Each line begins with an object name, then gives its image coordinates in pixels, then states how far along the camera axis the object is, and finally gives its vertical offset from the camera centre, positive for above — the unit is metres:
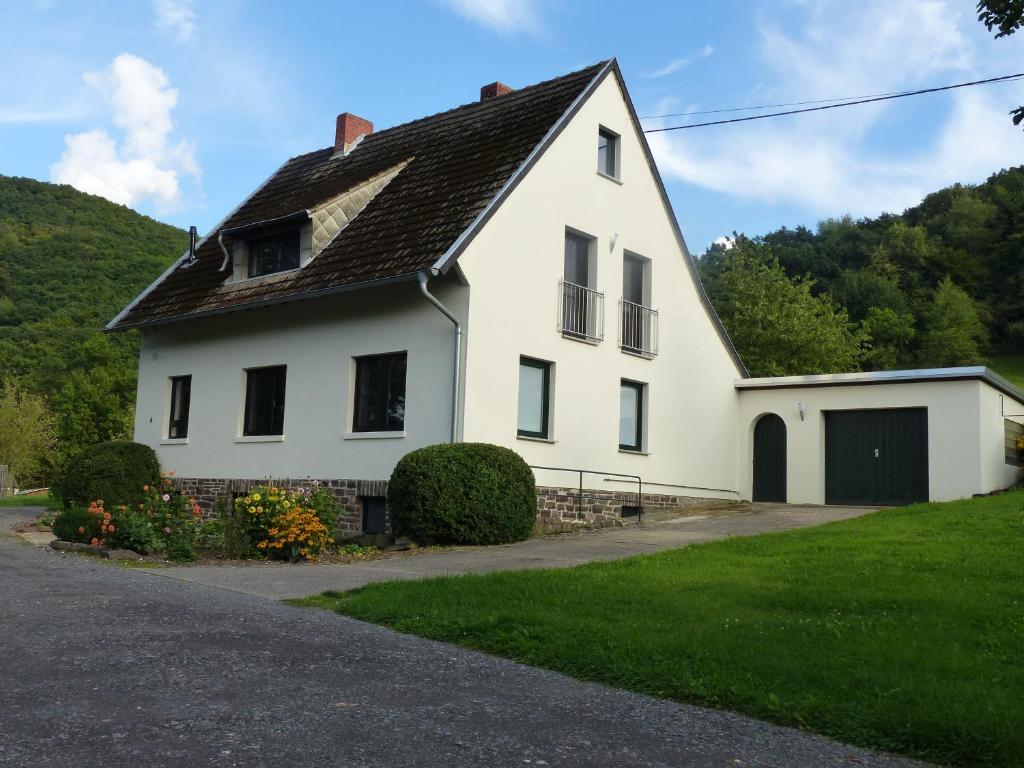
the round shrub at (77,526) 13.98 -0.82
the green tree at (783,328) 34.12 +5.77
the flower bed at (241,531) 13.26 -0.77
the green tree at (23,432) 45.47 +1.47
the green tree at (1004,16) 7.24 +3.48
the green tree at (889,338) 52.94 +8.69
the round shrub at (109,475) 18.19 -0.13
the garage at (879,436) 20.25 +1.35
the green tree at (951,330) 54.41 +9.44
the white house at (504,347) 16.92 +2.50
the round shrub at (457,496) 14.38 -0.19
